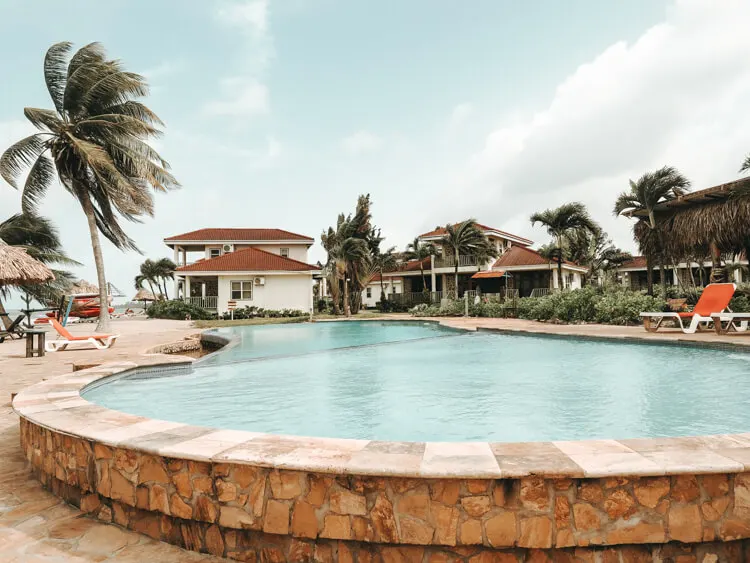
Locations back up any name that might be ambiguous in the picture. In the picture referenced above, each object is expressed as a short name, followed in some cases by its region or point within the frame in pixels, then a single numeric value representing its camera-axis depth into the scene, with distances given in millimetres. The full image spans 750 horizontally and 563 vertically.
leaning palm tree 15419
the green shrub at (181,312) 26000
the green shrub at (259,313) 26281
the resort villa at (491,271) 31453
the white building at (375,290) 43719
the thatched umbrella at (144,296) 48459
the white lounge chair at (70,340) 11117
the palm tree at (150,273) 57375
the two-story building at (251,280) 27578
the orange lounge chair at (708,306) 10805
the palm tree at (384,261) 31267
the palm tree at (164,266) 56906
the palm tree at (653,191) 17641
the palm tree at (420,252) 34988
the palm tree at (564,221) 25750
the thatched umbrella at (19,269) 13938
